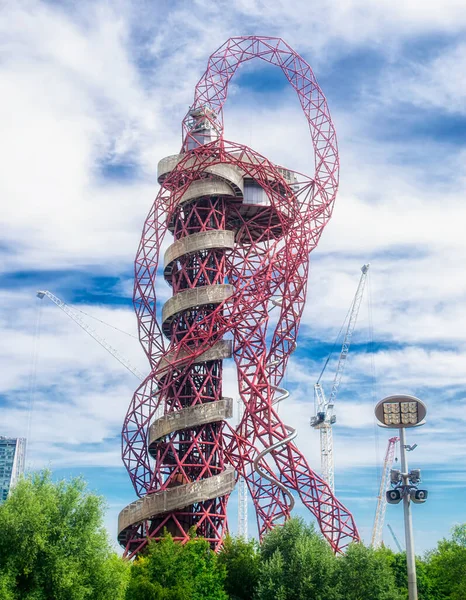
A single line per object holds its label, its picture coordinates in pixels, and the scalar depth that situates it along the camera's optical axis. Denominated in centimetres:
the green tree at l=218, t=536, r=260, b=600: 6334
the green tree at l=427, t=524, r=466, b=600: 6231
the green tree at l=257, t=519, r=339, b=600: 5597
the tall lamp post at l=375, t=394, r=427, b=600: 4803
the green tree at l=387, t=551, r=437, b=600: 6756
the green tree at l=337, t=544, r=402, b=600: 5662
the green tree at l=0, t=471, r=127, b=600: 5019
